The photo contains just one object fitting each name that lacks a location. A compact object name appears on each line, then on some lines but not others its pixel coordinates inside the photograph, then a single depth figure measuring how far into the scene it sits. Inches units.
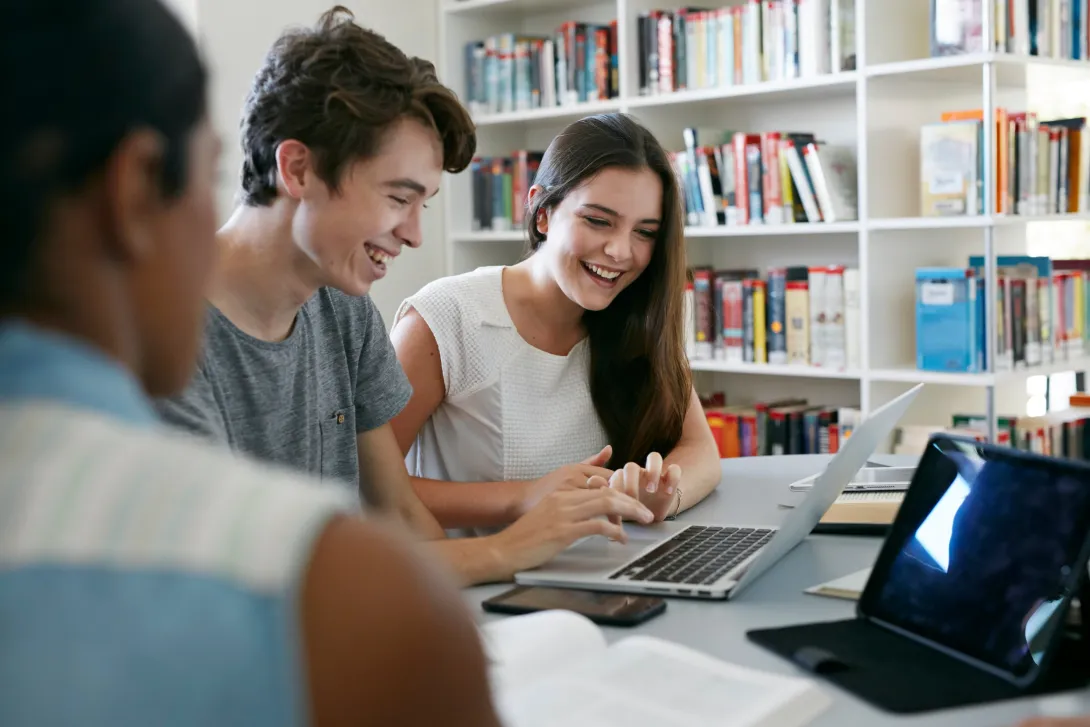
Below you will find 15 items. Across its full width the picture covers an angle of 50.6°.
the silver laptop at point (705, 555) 49.2
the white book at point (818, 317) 135.0
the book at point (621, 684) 34.0
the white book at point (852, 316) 131.3
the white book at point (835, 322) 133.2
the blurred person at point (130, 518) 15.0
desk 35.4
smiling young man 53.4
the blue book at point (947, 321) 121.5
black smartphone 45.5
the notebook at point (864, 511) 60.5
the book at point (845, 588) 47.7
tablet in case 37.2
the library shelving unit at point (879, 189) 125.1
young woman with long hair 76.9
